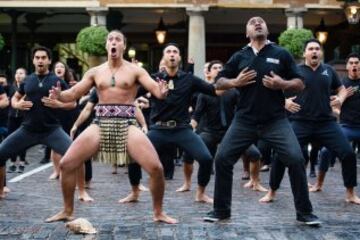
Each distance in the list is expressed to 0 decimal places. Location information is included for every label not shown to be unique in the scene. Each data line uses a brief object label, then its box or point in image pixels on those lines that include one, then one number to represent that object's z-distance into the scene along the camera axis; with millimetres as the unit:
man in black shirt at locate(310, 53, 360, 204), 11167
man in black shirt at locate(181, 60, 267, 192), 11445
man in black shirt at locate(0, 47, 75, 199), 9656
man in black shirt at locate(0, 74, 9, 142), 16692
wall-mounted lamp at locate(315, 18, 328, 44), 23438
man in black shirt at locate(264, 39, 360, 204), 9555
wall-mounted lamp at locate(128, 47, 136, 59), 25703
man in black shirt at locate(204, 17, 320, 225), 7918
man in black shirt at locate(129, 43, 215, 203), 9688
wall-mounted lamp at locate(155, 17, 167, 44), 24141
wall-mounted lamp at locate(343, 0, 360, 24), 19359
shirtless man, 7758
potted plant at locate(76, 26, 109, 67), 22172
